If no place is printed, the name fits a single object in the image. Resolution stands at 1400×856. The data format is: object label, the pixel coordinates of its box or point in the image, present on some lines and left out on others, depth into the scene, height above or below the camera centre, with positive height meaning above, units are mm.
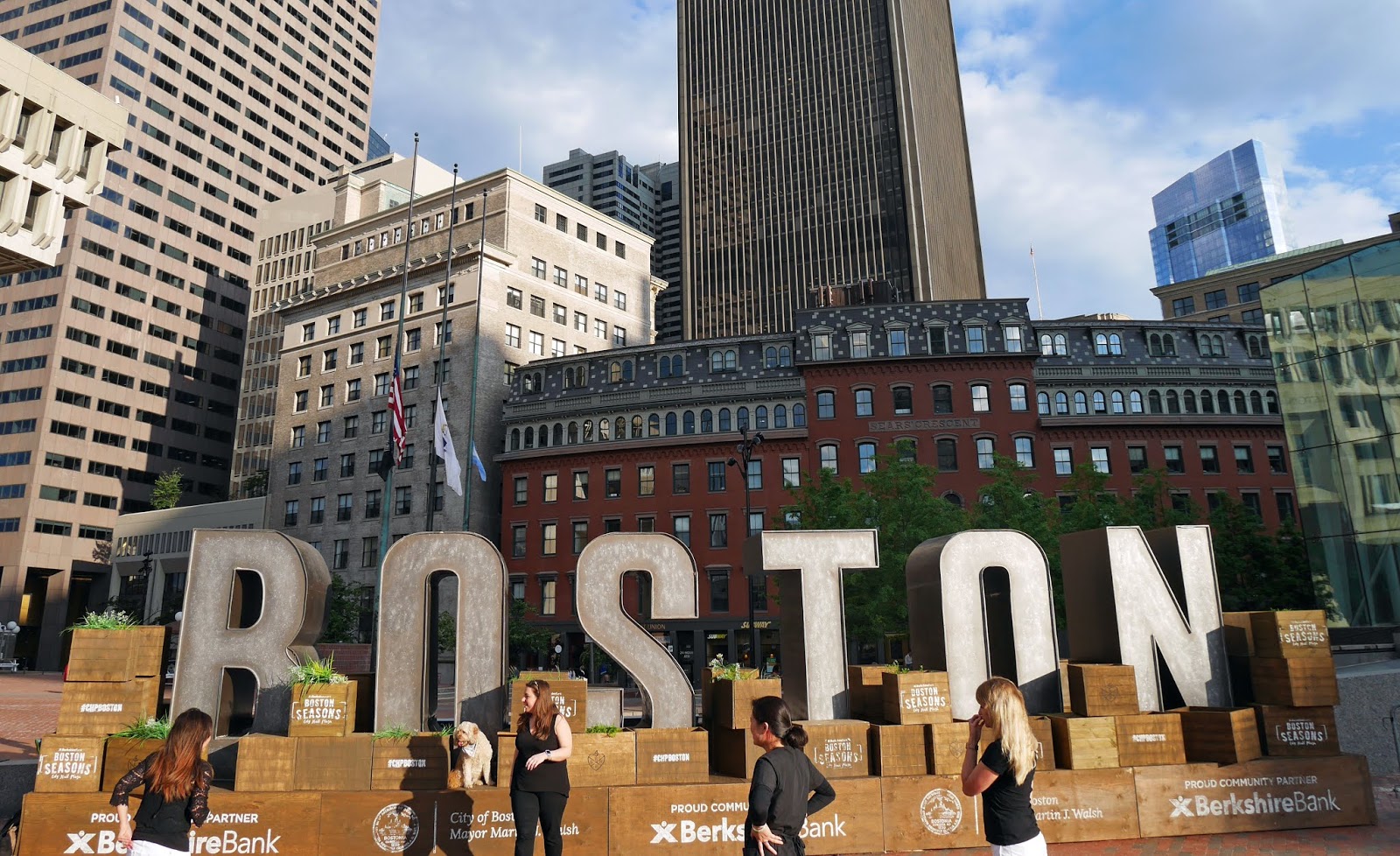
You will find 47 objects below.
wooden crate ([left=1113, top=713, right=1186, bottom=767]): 11422 -1460
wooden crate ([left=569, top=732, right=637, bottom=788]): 10516 -1399
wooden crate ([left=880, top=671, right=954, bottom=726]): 11242 -843
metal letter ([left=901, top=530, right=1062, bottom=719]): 12148 +203
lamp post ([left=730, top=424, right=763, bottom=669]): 32106 +6934
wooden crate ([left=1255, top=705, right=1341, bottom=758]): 11633 -1447
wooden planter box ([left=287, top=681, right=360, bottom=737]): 10773 -738
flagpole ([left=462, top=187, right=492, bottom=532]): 49125 +20012
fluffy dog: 10312 -1306
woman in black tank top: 8062 -1157
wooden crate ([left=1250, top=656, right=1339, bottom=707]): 11805 -816
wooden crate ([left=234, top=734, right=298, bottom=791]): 10281 -1300
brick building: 53688 +12695
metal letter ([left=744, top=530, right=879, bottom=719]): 12219 +295
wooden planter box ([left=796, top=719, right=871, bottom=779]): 11000 -1395
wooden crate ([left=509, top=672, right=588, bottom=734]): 10805 -684
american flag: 29595 +7464
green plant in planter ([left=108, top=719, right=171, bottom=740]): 10594 -902
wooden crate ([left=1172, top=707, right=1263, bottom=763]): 11328 -1434
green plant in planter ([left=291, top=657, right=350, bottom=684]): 11141 -309
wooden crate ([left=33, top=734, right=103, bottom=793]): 10164 -1213
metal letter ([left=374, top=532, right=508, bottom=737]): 11469 +230
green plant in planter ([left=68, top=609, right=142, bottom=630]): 11207 +434
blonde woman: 5918 -955
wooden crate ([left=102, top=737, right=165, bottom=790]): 10375 -1119
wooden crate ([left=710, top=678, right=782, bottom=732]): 11086 -751
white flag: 31469 +6811
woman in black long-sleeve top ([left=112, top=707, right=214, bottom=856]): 6438 -1017
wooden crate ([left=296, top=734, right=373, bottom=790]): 10445 -1324
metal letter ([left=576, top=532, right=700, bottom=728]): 11617 +446
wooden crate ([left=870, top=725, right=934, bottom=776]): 10930 -1447
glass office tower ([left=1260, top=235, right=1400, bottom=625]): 22328 +5268
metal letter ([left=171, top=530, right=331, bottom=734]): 11359 +334
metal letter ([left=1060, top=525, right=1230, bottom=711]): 12305 +181
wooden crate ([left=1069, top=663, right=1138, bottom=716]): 11578 -824
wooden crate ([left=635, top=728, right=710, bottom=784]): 10844 -1414
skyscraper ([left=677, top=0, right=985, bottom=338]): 111812 +61720
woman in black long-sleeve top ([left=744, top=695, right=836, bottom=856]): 6289 -1072
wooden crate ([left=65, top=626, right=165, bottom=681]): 10875 +5
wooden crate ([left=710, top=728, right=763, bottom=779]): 10922 -1433
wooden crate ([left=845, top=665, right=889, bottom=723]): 11992 -800
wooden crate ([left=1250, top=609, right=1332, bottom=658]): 11984 -195
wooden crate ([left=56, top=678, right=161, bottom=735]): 10711 -607
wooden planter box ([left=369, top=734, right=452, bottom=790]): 10516 -1357
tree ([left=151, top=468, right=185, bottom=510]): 86938 +15563
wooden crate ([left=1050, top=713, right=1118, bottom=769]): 11211 -1440
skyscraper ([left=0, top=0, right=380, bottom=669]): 87375 +41437
